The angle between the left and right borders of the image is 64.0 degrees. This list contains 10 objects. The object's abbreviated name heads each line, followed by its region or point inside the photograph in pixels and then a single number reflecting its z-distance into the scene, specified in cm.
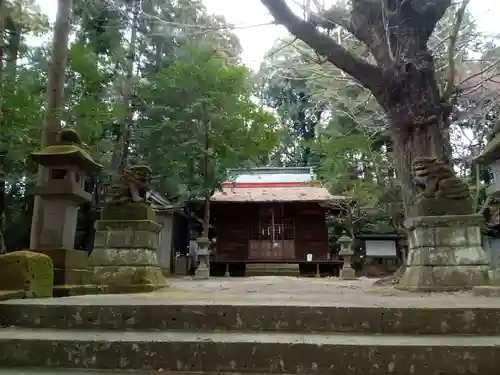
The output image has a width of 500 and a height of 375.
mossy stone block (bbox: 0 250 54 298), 357
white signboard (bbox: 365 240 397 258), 1807
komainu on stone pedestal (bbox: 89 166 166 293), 525
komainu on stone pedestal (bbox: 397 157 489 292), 490
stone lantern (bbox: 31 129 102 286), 508
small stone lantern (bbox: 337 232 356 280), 1469
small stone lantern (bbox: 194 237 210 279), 1455
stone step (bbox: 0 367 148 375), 237
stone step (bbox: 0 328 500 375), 232
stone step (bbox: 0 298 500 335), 271
